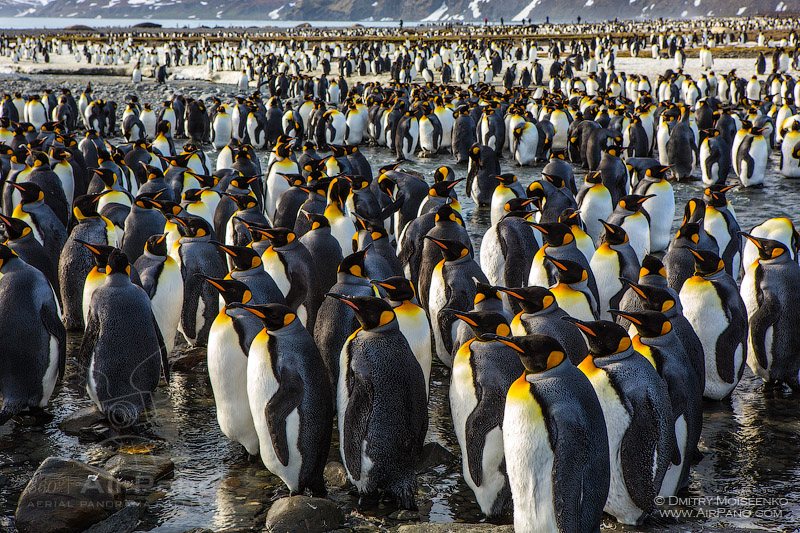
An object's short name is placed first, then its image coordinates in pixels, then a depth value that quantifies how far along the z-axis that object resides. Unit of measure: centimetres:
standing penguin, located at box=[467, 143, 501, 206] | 1263
